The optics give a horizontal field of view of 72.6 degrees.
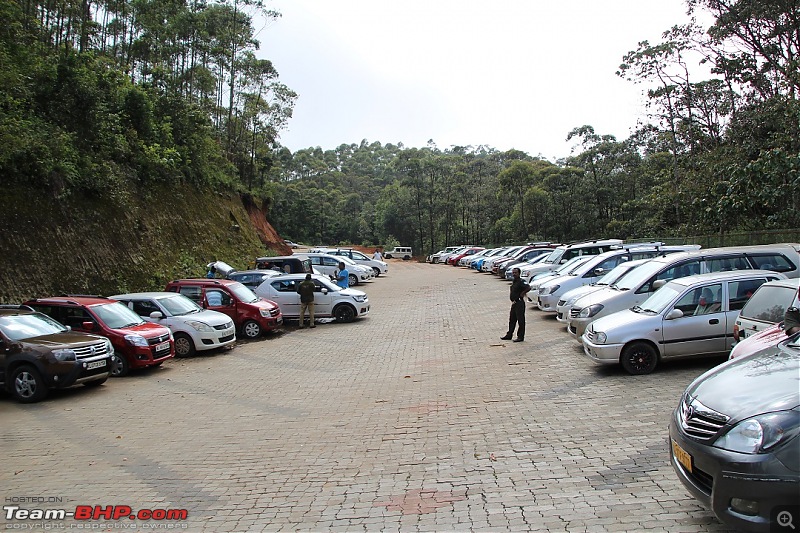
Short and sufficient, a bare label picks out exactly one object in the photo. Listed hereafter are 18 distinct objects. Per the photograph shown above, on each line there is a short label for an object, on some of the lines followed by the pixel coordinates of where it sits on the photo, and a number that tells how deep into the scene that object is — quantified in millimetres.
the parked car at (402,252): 69375
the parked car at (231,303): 15359
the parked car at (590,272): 15430
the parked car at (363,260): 36906
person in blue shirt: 23859
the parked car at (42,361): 9102
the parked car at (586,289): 13016
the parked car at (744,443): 3289
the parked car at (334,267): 28344
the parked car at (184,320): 12891
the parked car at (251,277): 19328
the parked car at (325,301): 17734
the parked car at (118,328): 10969
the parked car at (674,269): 10594
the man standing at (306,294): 16875
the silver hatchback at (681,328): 8766
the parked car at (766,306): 7133
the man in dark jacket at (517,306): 12219
